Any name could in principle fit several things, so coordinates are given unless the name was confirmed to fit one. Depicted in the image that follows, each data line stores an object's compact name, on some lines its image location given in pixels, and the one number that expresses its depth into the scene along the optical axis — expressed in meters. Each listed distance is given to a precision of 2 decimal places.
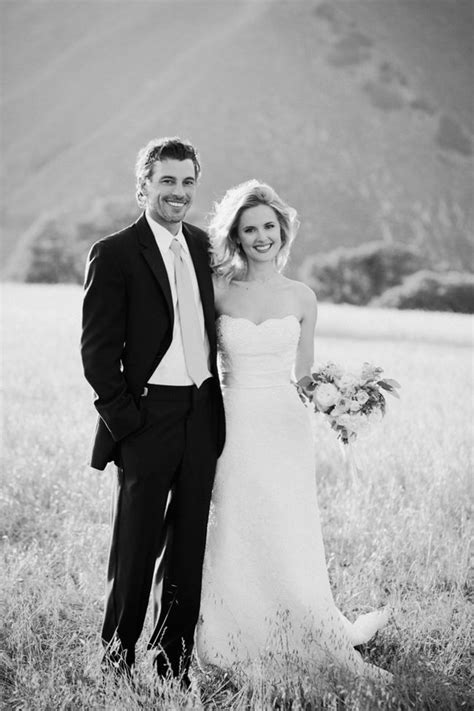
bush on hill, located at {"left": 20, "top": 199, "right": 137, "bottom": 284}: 57.94
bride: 4.53
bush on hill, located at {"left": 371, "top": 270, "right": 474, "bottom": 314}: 45.56
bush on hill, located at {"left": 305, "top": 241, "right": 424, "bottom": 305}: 53.81
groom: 4.00
